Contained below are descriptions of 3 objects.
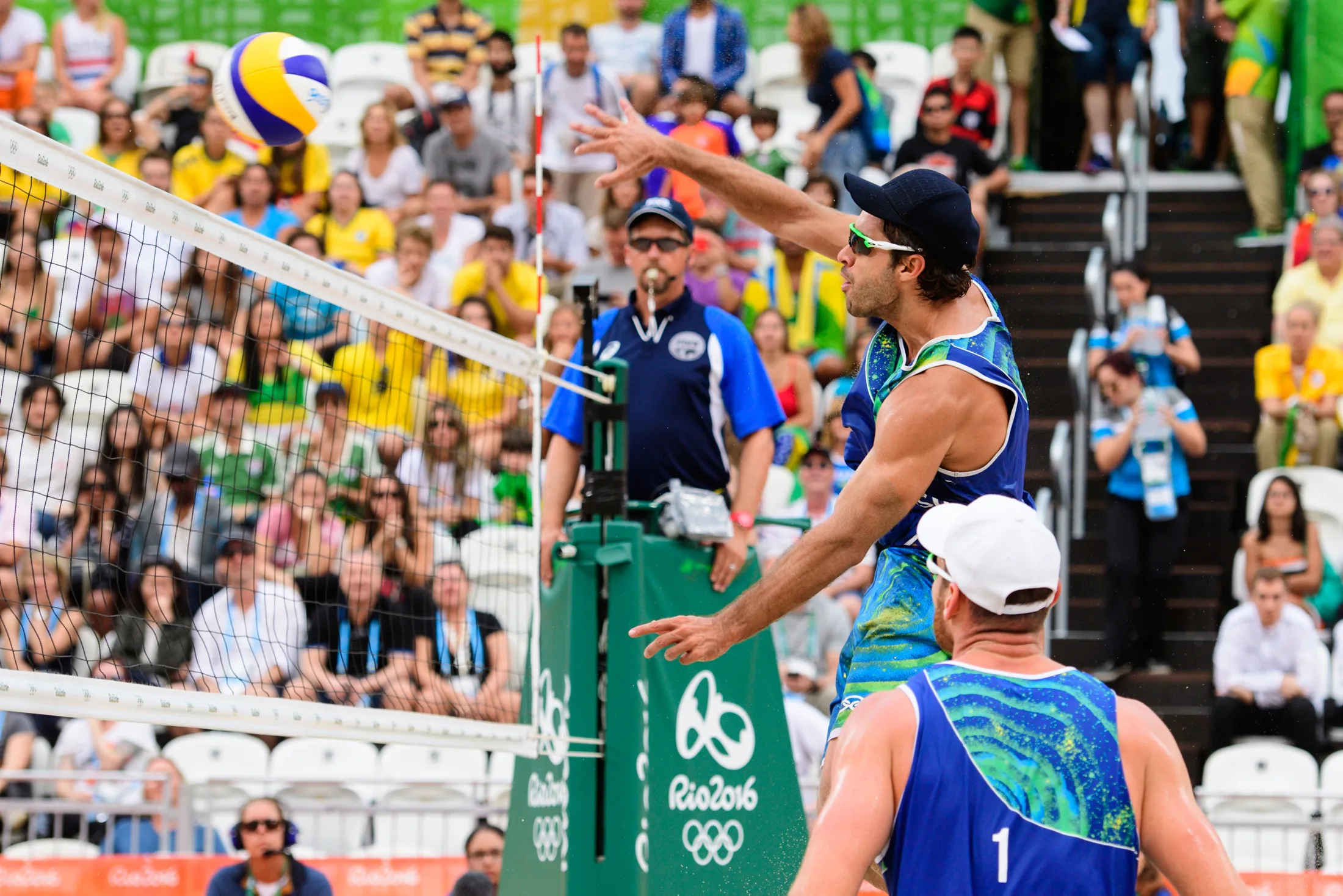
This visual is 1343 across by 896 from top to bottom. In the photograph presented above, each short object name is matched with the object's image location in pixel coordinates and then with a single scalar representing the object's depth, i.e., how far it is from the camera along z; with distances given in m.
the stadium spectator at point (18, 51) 15.01
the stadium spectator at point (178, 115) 14.45
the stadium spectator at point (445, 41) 15.01
